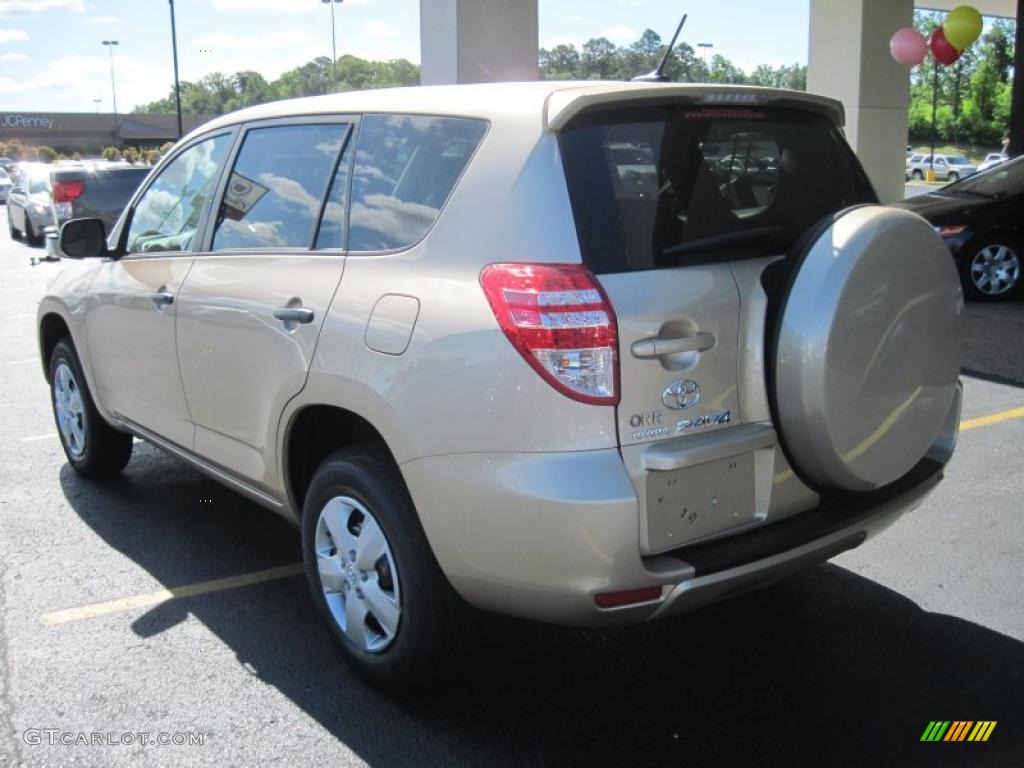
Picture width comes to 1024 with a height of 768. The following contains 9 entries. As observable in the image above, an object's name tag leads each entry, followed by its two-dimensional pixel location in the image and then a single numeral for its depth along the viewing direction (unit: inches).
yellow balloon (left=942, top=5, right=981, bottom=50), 637.3
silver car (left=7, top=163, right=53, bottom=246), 805.2
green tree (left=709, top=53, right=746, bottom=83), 2591.0
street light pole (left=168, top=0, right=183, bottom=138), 1648.6
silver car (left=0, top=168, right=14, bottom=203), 1590.8
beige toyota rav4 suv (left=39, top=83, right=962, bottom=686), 104.9
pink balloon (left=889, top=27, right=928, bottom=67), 633.6
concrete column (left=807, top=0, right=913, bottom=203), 677.9
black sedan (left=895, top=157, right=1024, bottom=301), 397.7
